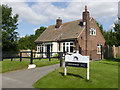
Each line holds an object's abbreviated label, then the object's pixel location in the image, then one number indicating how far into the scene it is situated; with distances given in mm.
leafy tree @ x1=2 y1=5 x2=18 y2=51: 28706
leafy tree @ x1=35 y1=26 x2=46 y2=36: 63562
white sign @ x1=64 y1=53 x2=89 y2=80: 7970
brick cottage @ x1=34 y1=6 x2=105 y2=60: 22705
